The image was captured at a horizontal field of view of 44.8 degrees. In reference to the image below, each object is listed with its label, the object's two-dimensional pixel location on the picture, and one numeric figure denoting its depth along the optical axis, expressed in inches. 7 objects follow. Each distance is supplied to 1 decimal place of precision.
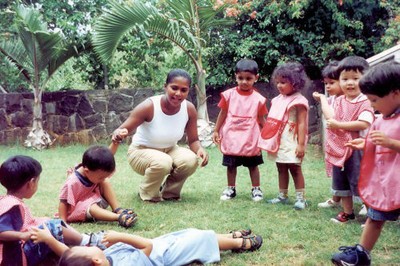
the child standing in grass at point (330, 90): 143.7
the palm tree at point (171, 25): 288.8
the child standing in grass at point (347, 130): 134.2
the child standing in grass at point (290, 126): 163.5
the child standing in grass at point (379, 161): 97.9
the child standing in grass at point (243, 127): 177.2
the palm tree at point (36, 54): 314.0
